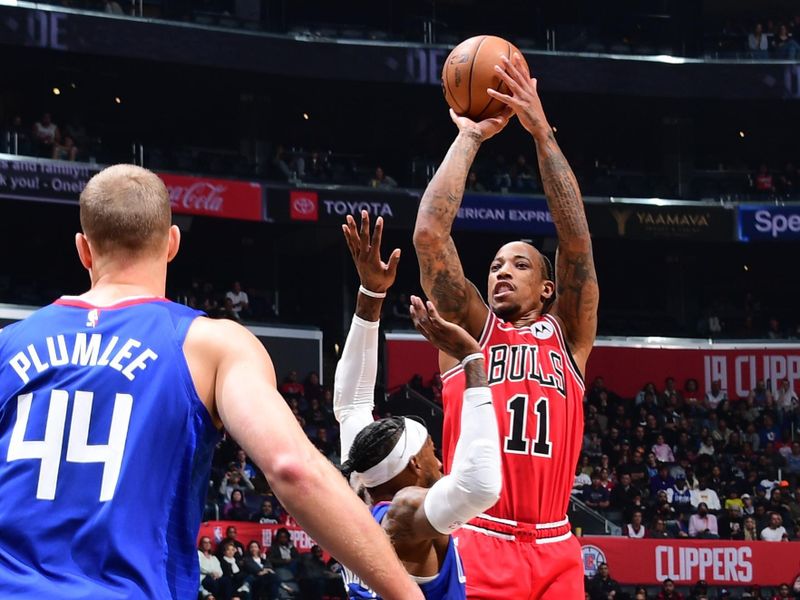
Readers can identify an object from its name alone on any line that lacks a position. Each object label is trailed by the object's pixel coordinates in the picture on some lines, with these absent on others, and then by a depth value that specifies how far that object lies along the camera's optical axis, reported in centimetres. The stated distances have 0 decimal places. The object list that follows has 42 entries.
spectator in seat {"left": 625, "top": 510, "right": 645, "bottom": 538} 1866
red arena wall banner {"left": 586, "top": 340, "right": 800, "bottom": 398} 2780
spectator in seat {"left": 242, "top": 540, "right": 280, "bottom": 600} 1464
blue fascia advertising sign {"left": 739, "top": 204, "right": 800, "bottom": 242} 2806
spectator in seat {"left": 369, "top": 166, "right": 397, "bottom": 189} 2683
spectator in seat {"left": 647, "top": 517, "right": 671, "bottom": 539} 1881
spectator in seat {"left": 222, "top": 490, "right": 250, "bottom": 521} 1691
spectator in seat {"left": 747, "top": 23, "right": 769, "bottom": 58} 2911
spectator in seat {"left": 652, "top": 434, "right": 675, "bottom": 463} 2228
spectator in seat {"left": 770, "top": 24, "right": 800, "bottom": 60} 2855
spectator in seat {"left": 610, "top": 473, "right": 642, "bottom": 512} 1966
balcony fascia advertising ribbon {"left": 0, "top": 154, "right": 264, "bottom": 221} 2339
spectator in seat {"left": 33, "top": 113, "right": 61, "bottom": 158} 2402
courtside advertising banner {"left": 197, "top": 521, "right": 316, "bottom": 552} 1622
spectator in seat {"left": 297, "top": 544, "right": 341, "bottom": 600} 1514
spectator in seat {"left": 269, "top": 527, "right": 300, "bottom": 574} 1558
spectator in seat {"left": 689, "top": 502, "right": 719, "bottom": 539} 1927
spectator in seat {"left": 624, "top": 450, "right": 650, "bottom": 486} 2080
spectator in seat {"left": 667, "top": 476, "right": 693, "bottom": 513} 2042
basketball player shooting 528
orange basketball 611
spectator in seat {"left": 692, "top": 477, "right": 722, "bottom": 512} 2075
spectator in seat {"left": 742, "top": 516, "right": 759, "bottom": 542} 1923
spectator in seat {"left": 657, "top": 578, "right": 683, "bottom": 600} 1722
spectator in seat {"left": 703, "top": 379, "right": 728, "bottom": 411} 2540
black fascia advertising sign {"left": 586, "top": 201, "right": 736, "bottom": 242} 2761
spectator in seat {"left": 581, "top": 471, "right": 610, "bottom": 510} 1972
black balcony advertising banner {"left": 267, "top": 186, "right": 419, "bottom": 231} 2586
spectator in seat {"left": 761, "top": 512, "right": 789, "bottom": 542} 1919
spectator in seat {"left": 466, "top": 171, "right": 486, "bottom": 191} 2728
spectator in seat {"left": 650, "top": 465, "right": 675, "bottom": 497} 2083
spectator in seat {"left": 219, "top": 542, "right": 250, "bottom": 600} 1422
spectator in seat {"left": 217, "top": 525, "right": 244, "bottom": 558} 1509
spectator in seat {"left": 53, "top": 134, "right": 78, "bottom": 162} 2392
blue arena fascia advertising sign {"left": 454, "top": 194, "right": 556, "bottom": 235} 2692
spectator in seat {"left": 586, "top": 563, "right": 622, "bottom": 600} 1684
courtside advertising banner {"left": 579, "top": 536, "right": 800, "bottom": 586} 1805
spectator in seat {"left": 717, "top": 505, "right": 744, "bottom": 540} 1939
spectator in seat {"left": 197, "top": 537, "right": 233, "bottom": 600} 1419
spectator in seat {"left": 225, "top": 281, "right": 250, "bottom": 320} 2514
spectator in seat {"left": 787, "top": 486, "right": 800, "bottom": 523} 2048
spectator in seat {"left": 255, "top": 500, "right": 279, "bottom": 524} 1709
